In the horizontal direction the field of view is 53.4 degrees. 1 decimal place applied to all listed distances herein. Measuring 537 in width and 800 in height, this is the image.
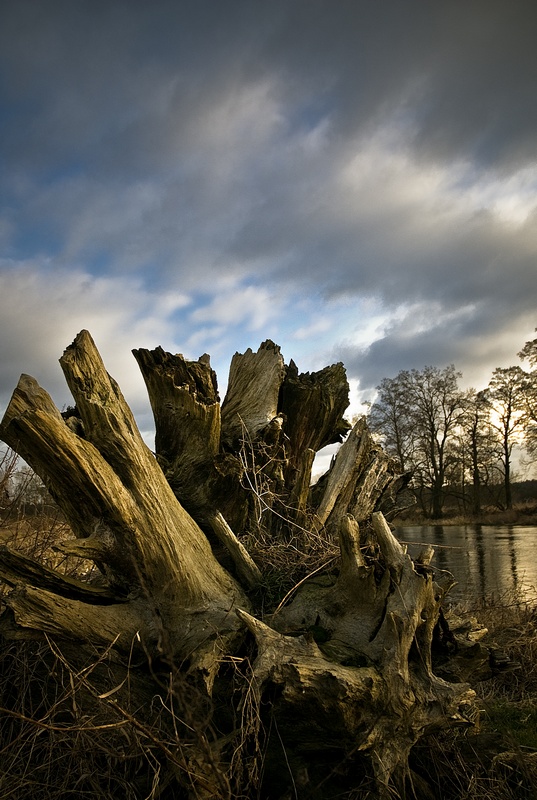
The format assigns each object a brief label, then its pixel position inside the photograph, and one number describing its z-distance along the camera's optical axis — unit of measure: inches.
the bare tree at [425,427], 1389.0
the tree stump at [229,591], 127.5
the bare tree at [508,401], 1288.1
